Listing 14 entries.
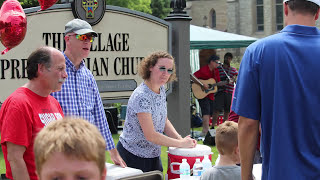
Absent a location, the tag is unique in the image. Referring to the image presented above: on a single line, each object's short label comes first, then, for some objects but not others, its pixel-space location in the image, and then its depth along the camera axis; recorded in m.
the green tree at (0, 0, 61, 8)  15.78
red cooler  4.45
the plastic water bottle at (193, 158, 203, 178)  4.24
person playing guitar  11.30
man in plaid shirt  3.81
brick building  40.56
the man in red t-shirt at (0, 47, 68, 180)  2.81
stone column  6.78
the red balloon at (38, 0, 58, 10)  3.83
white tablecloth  3.55
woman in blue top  4.15
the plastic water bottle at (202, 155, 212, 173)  4.30
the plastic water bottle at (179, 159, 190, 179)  4.22
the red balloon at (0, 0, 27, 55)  3.30
